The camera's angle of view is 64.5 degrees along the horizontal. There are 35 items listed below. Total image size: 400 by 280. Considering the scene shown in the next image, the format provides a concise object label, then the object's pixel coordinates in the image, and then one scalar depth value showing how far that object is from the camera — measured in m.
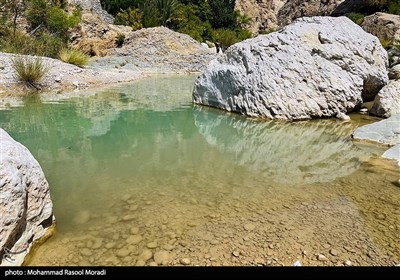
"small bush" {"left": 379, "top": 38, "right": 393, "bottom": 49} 15.25
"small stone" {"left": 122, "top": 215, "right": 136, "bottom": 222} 2.71
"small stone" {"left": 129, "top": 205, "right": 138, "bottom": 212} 2.88
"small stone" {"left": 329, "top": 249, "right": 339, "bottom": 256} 2.31
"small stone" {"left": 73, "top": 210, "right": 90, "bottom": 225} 2.65
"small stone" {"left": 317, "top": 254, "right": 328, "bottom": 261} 2.25
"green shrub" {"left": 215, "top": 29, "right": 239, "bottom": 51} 28.62
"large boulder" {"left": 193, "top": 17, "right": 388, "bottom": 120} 6.95
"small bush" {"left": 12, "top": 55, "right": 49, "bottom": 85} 8.88
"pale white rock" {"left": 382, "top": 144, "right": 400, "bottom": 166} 4.36
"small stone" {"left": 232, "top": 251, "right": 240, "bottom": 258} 2.28
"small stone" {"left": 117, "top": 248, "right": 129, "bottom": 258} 2.24
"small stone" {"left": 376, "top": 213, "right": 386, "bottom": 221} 2.84
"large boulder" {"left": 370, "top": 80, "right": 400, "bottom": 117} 6.98
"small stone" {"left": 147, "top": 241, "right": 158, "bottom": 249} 2.35
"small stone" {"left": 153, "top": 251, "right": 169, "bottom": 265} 2.21
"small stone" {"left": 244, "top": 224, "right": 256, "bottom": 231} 2.61
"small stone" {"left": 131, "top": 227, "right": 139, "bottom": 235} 2.53
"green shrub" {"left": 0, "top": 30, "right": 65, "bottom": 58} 11.84
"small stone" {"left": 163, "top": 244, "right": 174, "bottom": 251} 2.35
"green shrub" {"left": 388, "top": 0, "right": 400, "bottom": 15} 25.24
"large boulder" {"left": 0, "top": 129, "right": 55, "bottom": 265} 1.96
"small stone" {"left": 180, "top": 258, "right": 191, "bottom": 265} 2.20
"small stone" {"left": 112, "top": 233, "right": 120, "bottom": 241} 2.44
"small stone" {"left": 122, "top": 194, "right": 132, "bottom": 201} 3.07
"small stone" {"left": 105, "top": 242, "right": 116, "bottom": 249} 2.33
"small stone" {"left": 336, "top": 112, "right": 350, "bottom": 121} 7.06
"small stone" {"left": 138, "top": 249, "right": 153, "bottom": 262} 2.23
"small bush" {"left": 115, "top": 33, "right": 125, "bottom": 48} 21.88
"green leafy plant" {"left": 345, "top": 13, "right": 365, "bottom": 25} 27.33
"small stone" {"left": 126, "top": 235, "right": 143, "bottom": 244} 2.40
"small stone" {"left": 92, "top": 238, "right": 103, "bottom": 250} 2.32
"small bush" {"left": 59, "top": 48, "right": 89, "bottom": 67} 12.29
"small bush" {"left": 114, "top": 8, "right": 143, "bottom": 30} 25.43
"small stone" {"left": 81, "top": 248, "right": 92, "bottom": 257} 2.24
